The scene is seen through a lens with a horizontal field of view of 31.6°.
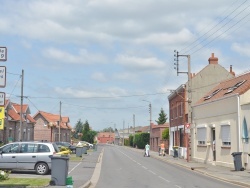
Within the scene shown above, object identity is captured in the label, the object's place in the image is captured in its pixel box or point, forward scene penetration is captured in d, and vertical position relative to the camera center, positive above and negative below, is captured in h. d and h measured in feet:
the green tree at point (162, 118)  391.10 +19.98
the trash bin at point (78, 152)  144.46 -3.82
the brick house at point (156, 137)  223.43 +1.95
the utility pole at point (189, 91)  122.31 +13.62
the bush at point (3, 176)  58.83 -4.78
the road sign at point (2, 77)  44.55 +6.36
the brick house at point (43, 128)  288.51 +8.02
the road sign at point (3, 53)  44.45 +8.68
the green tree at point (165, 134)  207.65 +3.04
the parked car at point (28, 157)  73.97 -2.82
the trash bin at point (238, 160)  90.48 -3.97
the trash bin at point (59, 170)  58.70 -3.97
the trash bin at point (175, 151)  155.94 -3.73
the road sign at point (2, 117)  44.77 +2.39
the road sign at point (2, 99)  44.46 +4.15
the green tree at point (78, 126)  565.94 +18.64
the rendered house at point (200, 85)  156.76 +19.84
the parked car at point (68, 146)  179.00 -2.35
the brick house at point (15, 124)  182.91 +7.45
